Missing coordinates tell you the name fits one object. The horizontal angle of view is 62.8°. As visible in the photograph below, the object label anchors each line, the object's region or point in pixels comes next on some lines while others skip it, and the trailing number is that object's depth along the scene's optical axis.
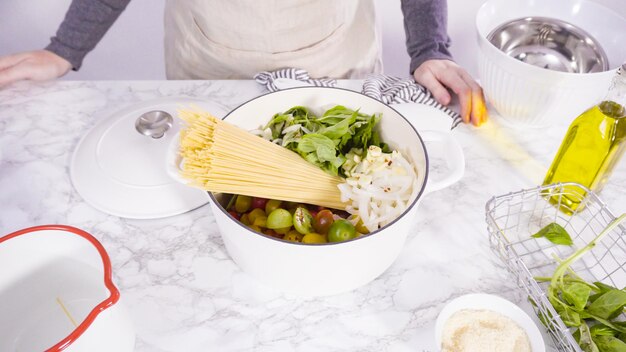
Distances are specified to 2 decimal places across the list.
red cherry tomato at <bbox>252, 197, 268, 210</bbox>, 0.70
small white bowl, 0.59
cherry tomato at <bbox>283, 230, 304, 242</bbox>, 0.66
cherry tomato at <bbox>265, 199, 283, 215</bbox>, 0.68
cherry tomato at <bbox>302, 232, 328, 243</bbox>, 0.64
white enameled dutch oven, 0.59
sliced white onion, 0.66
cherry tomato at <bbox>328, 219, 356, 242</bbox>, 0.61
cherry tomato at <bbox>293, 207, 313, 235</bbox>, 0.65
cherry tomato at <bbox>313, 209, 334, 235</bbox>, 0.66
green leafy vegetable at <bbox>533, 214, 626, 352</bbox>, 0.58
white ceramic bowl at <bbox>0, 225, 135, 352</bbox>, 0.56
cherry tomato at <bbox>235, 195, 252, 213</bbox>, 0.70
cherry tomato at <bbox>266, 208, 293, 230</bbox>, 0.65
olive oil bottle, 0.70
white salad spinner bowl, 0.78
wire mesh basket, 0.66
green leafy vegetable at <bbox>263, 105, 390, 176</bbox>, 0.70
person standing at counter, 1.01
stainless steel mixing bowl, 0.86
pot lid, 0.78
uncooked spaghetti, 0.63
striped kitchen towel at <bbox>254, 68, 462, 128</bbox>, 0.94
